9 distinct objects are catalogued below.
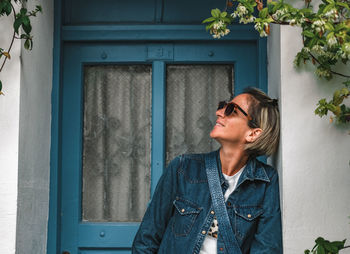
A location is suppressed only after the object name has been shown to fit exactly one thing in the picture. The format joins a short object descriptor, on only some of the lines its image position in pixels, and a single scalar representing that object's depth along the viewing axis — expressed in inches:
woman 108.6
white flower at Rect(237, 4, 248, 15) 101.7
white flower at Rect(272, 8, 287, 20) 100.5
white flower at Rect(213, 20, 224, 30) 103.1
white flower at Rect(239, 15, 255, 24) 102.4
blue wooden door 137.1
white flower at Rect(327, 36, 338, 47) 95.7
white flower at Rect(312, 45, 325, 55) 102.6
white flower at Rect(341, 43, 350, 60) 95.5
